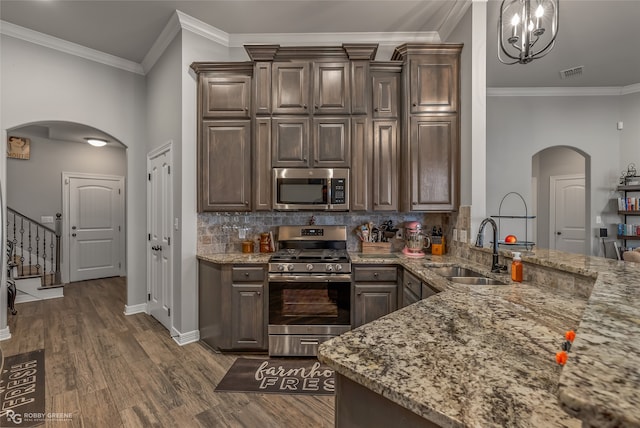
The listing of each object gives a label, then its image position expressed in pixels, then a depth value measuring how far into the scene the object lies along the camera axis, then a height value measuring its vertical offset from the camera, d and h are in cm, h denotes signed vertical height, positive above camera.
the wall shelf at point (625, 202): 449 +18
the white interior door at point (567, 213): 575 +1
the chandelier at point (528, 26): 175 +120
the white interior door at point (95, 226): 562 -28
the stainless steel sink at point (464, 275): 202 -47
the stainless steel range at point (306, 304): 265 -84
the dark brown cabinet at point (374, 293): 268 -74
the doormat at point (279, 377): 221 -134
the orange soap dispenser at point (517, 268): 188 -36
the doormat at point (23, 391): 191 -135
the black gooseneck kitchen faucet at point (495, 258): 209 -33
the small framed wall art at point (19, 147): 511 +116
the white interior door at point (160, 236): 323 -28
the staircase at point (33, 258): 441 -79
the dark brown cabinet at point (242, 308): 268 -89
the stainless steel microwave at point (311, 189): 298 +24
